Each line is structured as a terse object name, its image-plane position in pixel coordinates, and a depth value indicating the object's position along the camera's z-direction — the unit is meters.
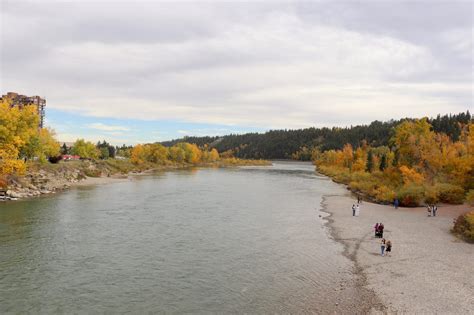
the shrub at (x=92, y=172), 117.31
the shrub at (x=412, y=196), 65.31
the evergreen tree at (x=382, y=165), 108.62
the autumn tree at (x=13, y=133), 71.75
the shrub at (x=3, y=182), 65.86
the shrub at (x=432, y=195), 63.80
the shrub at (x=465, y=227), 40.14
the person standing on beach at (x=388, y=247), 35.50
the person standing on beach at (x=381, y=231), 41.91
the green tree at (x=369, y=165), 122.40
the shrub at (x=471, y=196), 53.81
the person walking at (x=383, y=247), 35.36
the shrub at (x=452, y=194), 63.75
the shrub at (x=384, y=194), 69.42
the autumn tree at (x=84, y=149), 172.38
